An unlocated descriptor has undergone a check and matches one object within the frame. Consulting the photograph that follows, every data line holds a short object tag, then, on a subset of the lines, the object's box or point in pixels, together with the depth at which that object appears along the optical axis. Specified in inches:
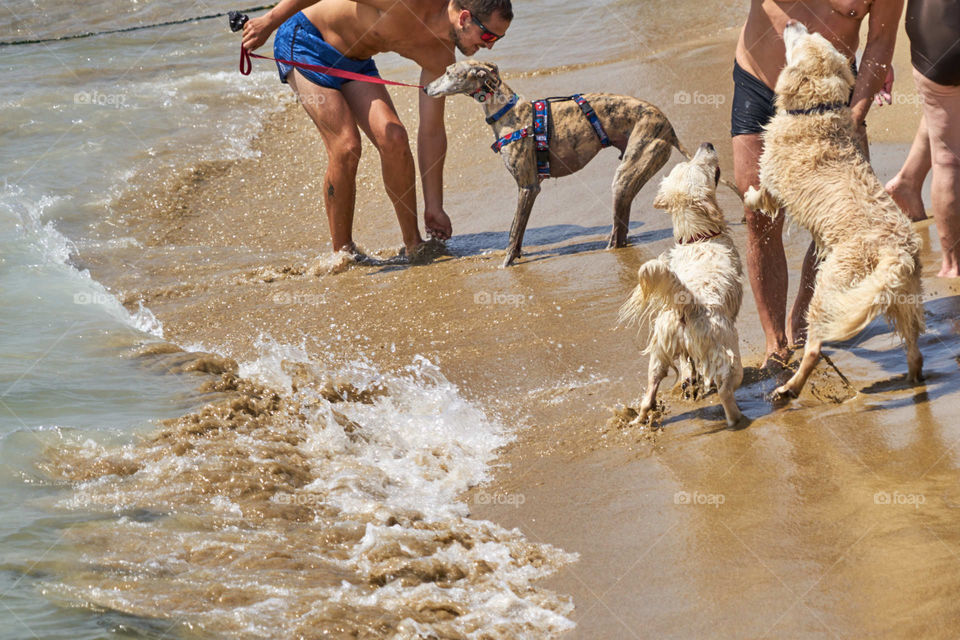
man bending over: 507.5
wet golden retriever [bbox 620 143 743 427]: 315.0
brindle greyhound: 518.6
